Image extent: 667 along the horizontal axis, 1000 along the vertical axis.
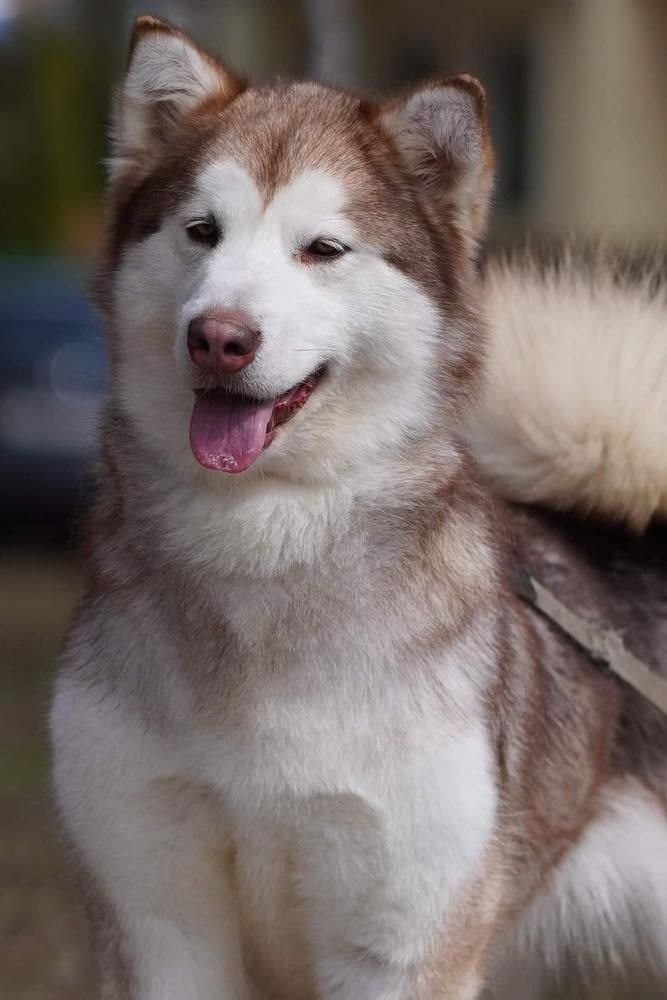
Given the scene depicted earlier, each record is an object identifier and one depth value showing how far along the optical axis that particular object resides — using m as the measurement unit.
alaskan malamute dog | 5.01
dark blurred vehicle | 17.22
